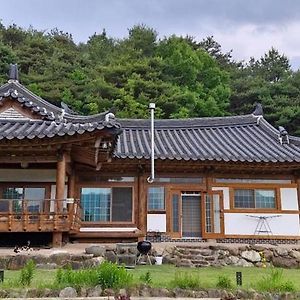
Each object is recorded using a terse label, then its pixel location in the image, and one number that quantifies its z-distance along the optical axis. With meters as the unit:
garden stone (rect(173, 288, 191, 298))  7.12
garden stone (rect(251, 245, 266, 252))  13.54
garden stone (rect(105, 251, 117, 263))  11.16
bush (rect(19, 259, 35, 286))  7.04
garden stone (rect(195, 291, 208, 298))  7.13
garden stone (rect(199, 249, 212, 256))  13.05
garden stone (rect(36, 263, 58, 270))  9.74
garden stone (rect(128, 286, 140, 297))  7.00
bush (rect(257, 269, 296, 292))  7.37
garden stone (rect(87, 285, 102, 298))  6.89
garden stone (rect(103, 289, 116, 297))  6.88
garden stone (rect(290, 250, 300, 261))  13.42
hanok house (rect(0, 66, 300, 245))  14.77
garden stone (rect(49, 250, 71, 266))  9.97
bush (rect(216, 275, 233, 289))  7.38
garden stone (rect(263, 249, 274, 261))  13.53
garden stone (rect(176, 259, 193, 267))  12.27
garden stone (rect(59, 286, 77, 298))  6.78
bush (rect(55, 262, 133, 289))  6.97
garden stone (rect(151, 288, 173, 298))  7.10
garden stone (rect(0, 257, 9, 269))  9.84
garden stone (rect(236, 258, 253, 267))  13.25
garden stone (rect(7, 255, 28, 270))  9.91
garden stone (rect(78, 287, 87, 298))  6.86
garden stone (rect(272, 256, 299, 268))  13.18
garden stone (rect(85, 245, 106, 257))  10.60
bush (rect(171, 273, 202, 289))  7.28
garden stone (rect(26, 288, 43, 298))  6.73
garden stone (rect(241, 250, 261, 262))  13.40
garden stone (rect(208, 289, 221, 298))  7.17
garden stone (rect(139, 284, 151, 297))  7.07
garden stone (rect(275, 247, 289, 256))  13.44
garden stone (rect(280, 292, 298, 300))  7.26
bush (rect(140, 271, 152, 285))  7.37
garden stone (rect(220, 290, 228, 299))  7.14
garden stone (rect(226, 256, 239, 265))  13.19
